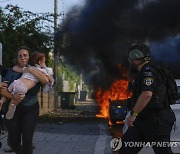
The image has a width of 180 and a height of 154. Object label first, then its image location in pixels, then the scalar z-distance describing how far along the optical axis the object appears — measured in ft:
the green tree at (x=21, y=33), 54.19
